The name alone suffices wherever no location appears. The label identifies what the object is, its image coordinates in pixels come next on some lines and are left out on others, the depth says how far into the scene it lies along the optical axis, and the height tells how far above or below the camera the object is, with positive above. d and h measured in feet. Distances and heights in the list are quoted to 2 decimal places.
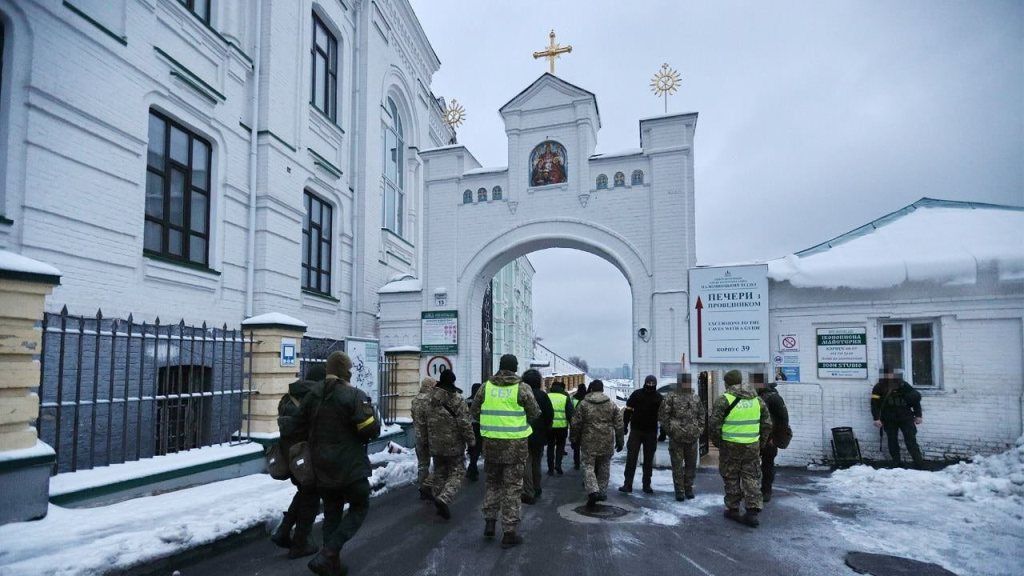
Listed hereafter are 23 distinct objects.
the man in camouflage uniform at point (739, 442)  23.80 -4.54
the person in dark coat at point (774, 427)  26.40 -4.19
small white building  34.27 +0.91
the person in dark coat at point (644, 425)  30.27 -4.80
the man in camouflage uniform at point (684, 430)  28.25 -4.69
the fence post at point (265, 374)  28.99 -2.15
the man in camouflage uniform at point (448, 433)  24.39 -4.28
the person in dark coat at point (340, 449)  16.47 -3.39
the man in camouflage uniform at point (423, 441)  25.92 -5.17
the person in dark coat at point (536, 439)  27.73 -5.52
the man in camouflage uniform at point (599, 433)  26.68 -4.63
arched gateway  45.55 +9.73
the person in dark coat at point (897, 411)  33.91 -4.50
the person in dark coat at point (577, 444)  29.47 -5.47
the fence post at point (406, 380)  43.96 -3.65
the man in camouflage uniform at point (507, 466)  20.34 -4.79
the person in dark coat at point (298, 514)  17.85 -5.82
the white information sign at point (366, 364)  38.50 -2.20
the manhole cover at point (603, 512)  24.69 -7.78
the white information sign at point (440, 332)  49.98 +0.04
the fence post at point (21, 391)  17.13 -1.86
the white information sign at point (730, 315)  39.24 +1.37
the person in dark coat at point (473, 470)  31.82 -7.86
